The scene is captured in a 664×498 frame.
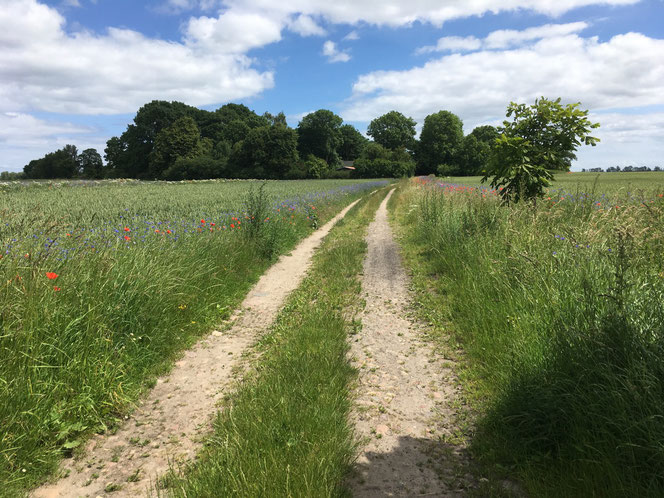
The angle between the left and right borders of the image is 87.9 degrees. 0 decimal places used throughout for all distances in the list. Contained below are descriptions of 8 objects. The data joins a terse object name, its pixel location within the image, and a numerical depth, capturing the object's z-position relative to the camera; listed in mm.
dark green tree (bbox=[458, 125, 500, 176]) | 83812
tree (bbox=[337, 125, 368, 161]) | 107625
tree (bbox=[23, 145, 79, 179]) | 98812
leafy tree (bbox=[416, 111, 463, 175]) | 87688
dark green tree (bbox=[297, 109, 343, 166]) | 88000
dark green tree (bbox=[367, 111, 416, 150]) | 101069
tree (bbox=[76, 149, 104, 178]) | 93562
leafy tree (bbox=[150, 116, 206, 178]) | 80375
